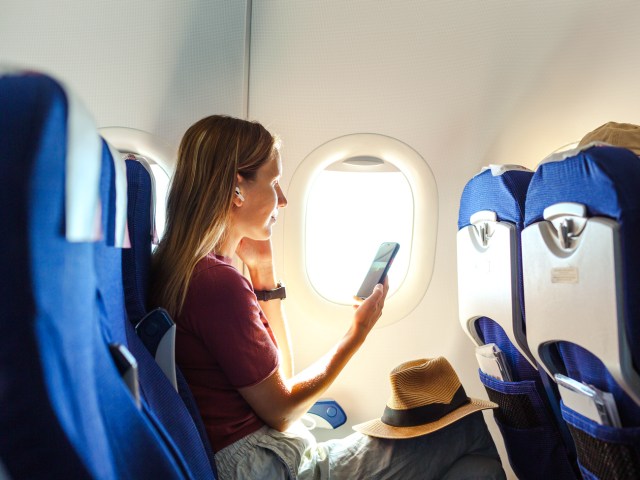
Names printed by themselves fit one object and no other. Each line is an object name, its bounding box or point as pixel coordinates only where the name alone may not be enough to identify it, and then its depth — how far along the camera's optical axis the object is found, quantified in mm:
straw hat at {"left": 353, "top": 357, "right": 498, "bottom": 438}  1582
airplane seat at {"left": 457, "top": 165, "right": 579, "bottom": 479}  1502
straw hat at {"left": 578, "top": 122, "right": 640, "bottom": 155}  1561
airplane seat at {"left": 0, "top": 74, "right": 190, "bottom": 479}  610
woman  1405
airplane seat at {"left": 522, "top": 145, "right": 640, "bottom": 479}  1031
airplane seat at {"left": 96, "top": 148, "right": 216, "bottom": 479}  821
